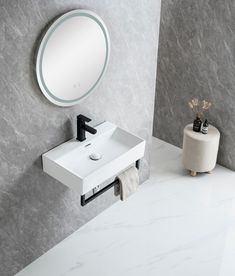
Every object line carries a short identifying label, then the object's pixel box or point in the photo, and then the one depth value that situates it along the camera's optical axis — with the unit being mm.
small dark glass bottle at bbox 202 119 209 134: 4162
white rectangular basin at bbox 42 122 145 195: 3061
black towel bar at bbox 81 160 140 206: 3168
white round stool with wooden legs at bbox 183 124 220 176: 4113
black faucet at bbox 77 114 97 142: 3158
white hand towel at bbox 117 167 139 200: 3402
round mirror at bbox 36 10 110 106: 2793
